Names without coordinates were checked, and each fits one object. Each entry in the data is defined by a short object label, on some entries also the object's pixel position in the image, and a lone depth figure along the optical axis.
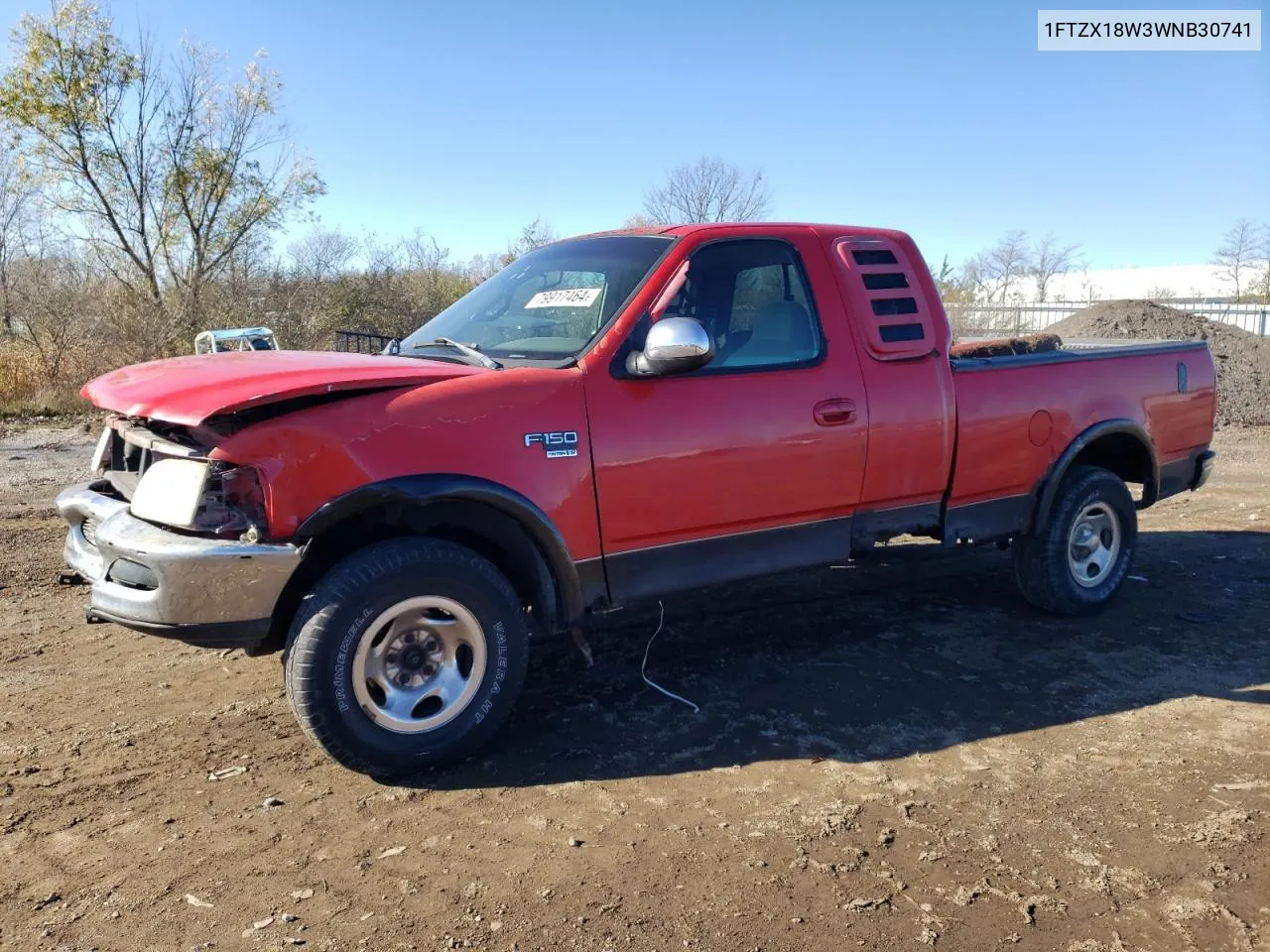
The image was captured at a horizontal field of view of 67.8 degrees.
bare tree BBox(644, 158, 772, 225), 28.12
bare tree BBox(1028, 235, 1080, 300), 42.72
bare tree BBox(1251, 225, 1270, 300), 39.63
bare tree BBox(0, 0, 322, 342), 18.97
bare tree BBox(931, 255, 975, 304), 29.58
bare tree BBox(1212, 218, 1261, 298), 45.09
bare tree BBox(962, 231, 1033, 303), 41.79
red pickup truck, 3.25
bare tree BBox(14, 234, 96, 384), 15.68
